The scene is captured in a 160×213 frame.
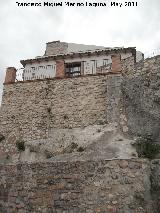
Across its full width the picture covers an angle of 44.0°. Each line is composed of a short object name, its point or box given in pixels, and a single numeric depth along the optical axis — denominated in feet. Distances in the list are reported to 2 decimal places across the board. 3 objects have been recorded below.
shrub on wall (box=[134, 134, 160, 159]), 25.84
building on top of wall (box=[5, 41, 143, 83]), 42.37
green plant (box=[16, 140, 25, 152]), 30.58
